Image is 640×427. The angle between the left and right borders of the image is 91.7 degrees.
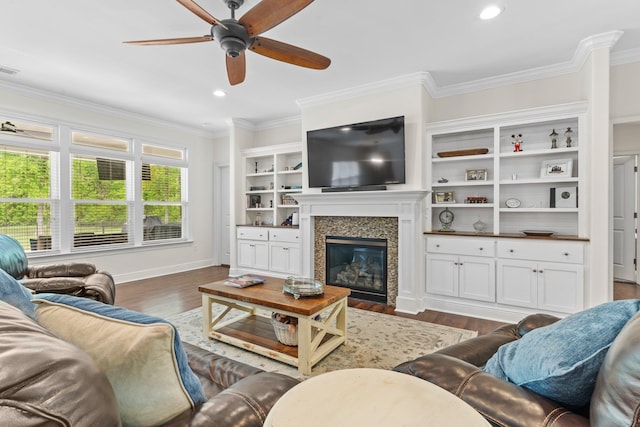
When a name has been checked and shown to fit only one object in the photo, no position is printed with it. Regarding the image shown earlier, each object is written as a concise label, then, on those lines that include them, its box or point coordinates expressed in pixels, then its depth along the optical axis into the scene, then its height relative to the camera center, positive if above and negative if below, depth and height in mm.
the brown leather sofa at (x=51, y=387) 448 -275
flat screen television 3686 +702
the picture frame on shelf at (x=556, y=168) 3248 +446
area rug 2340 -1150
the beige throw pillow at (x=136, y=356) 729 -347
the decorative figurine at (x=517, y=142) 3471 +782
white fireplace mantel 3559 -145
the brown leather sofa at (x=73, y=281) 2308 -562
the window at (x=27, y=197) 3885 +202
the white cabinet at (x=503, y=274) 3004 -678
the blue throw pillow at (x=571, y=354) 854 -430
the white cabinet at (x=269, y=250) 4828 -639
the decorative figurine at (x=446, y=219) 3922 -110
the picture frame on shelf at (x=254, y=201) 5645 +185
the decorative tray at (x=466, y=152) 3602 +688
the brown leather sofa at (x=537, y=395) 680 -560
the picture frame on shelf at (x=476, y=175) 3713 +430
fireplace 3891 -724
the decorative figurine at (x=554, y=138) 3346 +777
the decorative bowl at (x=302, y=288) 2350 -596
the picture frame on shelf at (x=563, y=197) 3215 +134
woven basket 2369 -946
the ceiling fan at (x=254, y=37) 1772 +1155
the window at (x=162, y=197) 5352 +270
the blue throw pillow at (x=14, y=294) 1073 -299
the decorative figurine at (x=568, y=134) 3285 +817
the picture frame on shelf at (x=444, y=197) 3912 +168
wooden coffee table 2172 -926
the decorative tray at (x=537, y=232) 3276 -242
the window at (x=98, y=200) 4504 +178
